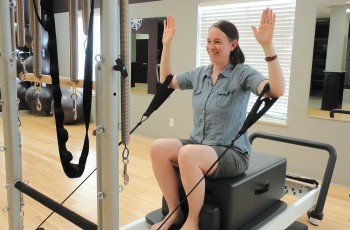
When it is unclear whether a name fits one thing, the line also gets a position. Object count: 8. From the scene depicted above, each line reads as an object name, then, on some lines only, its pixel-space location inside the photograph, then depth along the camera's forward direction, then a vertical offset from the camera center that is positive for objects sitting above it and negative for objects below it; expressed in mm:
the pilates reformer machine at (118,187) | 947 -569
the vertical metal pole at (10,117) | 1330 -266
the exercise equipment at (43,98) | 5605 -766
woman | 1500 -340
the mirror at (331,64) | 2873 -41
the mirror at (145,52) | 4344 +32
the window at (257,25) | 3195 +287
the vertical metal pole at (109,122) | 916 -192
